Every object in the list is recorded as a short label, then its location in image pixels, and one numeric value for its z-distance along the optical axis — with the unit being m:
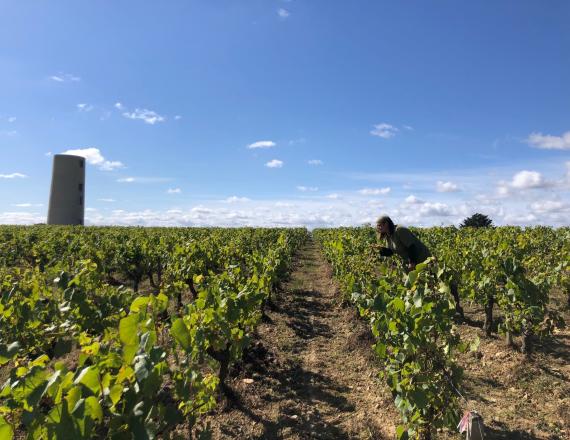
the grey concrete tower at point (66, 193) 47.88
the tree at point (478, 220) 51.50
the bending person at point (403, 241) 6.71
